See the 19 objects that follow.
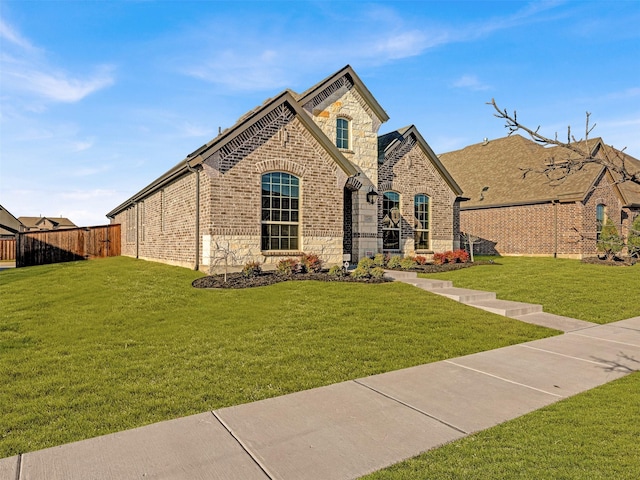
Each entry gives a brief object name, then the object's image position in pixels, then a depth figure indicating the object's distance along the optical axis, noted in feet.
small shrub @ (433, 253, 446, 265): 62.54
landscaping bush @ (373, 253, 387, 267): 53.06
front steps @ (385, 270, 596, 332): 31.01
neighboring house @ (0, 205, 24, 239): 95.88
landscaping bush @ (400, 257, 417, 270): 53.58
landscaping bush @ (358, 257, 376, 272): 44.63
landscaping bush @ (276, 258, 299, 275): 43.68
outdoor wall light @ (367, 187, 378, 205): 61.00
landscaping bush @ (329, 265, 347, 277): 44.31
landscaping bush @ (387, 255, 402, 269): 55.31
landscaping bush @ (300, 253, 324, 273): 46.20
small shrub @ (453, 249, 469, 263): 64.49
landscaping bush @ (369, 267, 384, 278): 43.61
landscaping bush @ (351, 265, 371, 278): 43.16
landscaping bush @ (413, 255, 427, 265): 60.75
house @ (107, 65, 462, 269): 44.39
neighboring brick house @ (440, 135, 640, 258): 79.05
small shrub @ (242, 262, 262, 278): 42.10
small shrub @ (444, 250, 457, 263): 63.87
